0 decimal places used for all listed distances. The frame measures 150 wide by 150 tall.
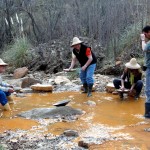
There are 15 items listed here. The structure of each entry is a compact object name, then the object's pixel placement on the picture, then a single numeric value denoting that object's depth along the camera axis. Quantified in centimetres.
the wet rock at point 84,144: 439
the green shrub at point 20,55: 1236
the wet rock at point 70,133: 487
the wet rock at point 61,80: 955
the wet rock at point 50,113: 598
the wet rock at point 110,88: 820
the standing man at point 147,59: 564
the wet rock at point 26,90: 862
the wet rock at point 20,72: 1109
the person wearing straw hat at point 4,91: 643
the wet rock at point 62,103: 663
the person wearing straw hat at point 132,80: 712
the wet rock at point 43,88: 855
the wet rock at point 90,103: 703
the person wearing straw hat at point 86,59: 769
